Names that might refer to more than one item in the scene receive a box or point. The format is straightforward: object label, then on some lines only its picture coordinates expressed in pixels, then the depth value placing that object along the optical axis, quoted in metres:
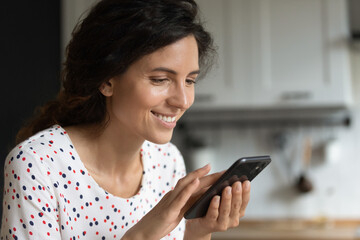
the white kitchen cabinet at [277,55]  2.48
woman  1.20
